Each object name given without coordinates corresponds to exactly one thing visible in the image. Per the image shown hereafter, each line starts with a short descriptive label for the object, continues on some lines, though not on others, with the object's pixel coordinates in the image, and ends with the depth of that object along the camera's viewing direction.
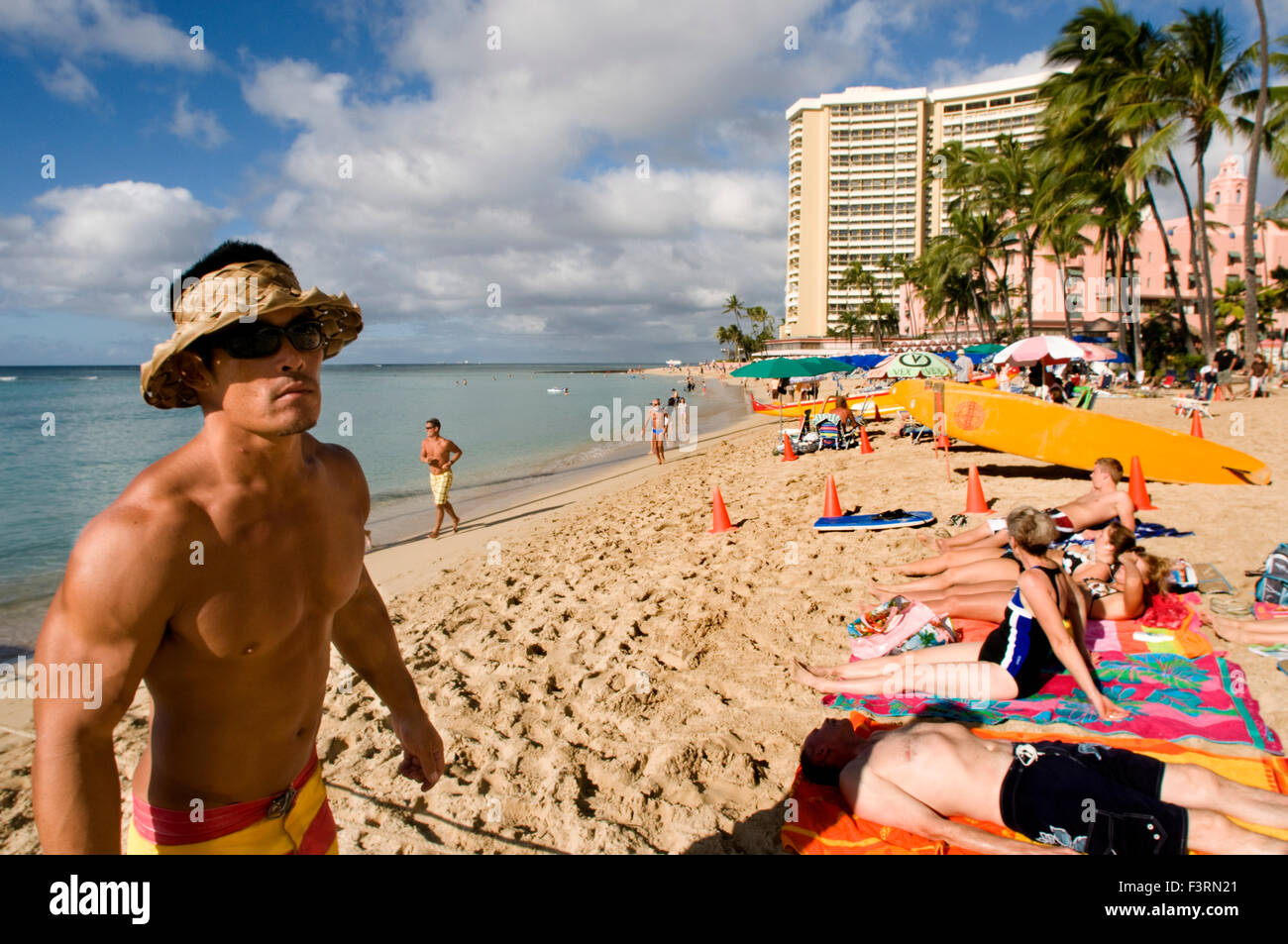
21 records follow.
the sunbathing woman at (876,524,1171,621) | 5.07
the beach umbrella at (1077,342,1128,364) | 18.00
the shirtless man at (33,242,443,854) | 1.19
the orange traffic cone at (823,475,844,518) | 8.66
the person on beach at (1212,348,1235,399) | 19.81
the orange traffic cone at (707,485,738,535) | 8.72
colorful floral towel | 3.68
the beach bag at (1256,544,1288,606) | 4.93
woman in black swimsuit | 3.88
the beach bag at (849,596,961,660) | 4.73
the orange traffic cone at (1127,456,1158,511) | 7.87
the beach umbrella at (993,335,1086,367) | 12.94
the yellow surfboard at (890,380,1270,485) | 8.55
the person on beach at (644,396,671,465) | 17.84
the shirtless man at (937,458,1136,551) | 6.36
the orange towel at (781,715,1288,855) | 2.94
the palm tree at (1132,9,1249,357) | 20.58
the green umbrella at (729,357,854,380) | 15.02
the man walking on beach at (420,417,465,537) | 10.23
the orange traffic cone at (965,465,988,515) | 8.26
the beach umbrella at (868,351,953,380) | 13.18
